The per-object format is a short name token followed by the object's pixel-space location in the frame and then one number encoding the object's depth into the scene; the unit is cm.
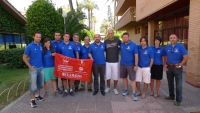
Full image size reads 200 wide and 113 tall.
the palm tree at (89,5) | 3966
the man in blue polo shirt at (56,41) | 400
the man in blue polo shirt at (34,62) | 329
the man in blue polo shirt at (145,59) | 363
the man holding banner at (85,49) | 410
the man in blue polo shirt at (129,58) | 371
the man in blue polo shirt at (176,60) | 324
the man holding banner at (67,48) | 387
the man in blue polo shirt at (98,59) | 393
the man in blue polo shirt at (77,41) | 412
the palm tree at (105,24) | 6544
